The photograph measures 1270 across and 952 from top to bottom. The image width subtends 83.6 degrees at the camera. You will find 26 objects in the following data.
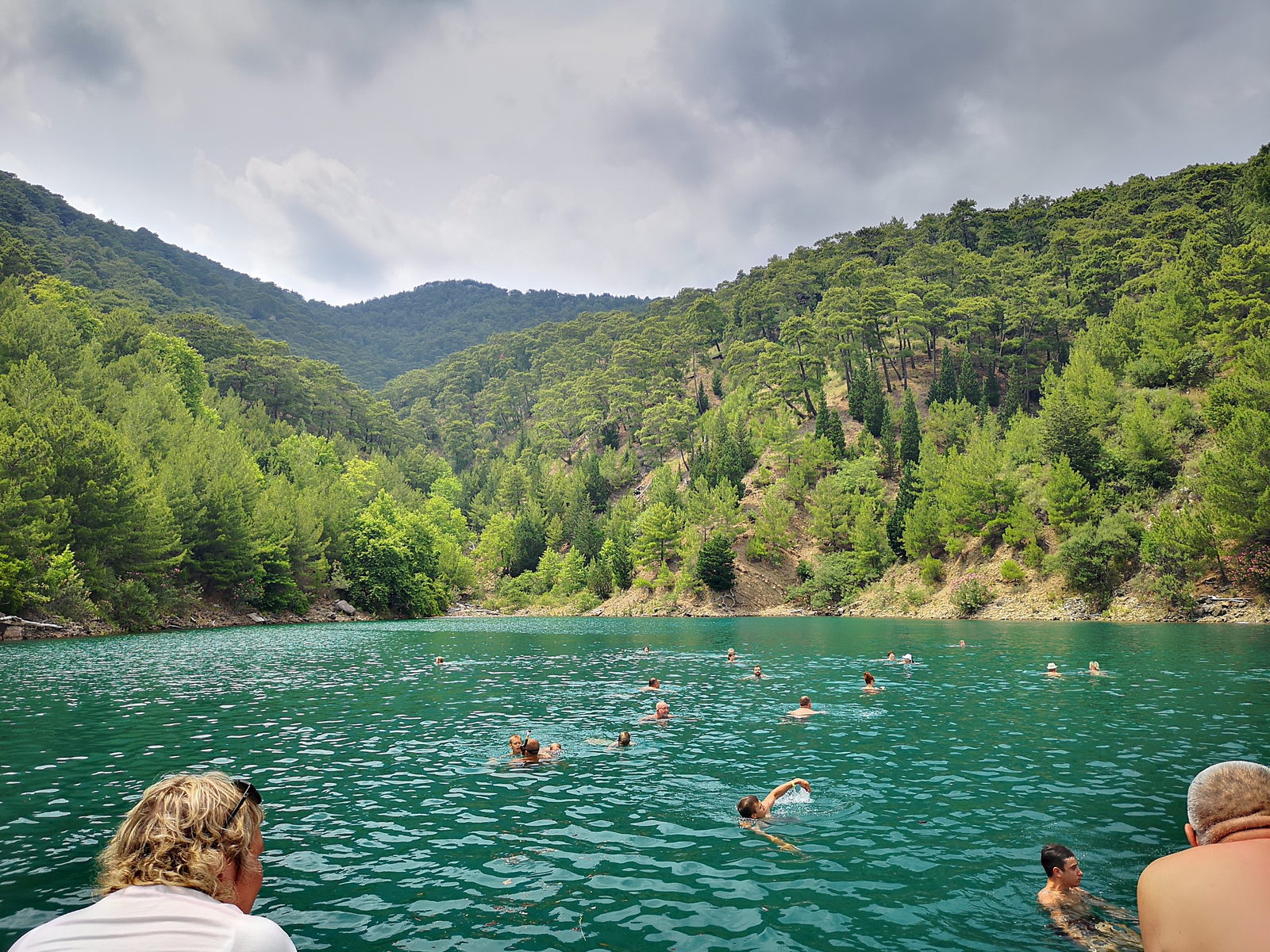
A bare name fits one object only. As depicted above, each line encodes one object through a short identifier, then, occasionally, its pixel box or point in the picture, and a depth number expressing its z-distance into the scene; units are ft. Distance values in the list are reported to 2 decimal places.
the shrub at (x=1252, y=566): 166.81
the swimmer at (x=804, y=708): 78.79
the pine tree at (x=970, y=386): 349.61
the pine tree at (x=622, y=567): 343.87
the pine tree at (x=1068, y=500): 226.38
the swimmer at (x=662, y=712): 76.74
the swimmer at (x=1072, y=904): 30.55
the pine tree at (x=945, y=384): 355.56
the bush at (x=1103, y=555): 204.13
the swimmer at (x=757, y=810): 44.62
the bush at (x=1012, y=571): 233.55
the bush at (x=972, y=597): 239.71
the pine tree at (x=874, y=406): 356.18
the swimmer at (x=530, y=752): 60.59
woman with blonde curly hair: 9.61
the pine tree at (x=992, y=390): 359.60
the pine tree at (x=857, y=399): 374.88
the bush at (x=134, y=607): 185.26
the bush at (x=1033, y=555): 233.55
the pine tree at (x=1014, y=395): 324.19
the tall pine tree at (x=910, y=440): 328.49
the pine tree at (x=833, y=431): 350.23
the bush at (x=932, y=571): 263.49
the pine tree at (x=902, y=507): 289.74
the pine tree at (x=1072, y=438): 237.66
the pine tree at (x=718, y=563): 305.73
